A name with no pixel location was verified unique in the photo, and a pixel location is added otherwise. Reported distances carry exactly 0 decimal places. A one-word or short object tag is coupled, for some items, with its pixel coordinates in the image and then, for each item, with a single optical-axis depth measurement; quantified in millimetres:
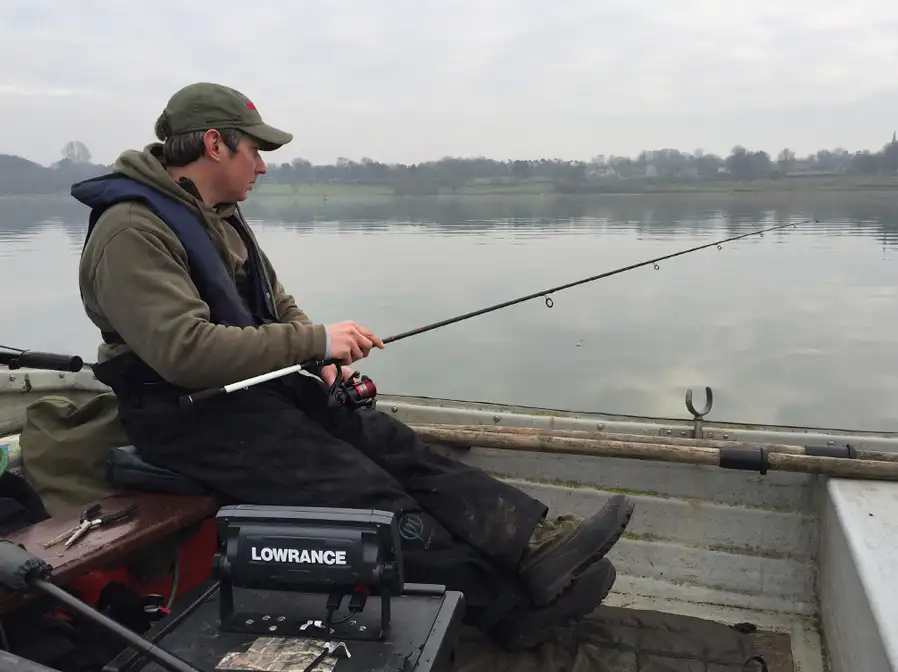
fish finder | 1464
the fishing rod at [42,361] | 1870
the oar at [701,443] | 2498
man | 1886
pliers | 1838
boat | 2350
